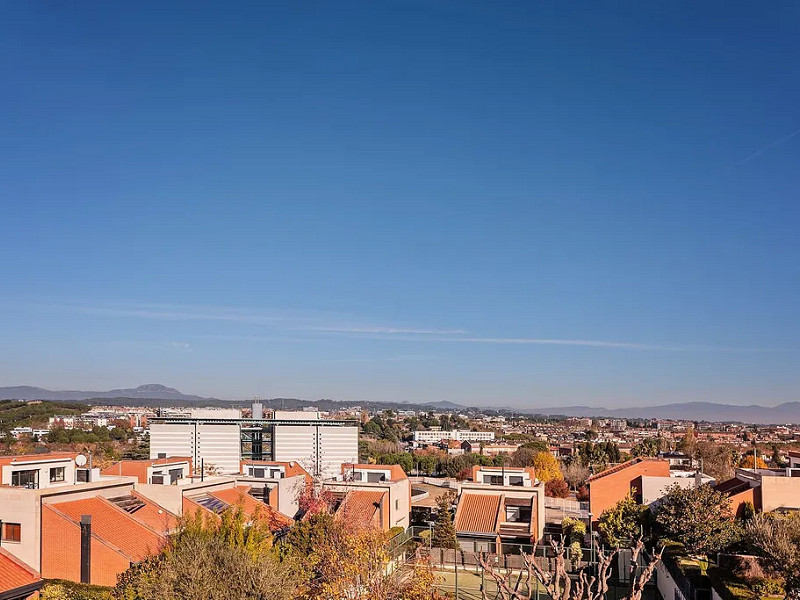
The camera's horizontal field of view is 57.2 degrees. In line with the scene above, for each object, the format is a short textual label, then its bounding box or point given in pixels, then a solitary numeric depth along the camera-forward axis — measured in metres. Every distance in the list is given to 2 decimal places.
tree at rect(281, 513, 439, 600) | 16.86
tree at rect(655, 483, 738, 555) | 29.62
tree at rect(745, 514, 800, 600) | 20.04
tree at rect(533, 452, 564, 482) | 67.50
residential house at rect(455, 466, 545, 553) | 35.59
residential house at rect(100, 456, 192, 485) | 37.49
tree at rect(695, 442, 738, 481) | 61.88
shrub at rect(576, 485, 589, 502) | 63.34
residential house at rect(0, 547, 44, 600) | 21.17
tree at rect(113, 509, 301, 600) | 15.07
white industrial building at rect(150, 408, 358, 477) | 63.50
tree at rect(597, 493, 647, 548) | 35.91
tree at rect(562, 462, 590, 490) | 69.50
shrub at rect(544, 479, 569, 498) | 60.44
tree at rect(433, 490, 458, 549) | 34.72
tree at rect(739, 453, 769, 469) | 68.67
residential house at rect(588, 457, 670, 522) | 42.62
